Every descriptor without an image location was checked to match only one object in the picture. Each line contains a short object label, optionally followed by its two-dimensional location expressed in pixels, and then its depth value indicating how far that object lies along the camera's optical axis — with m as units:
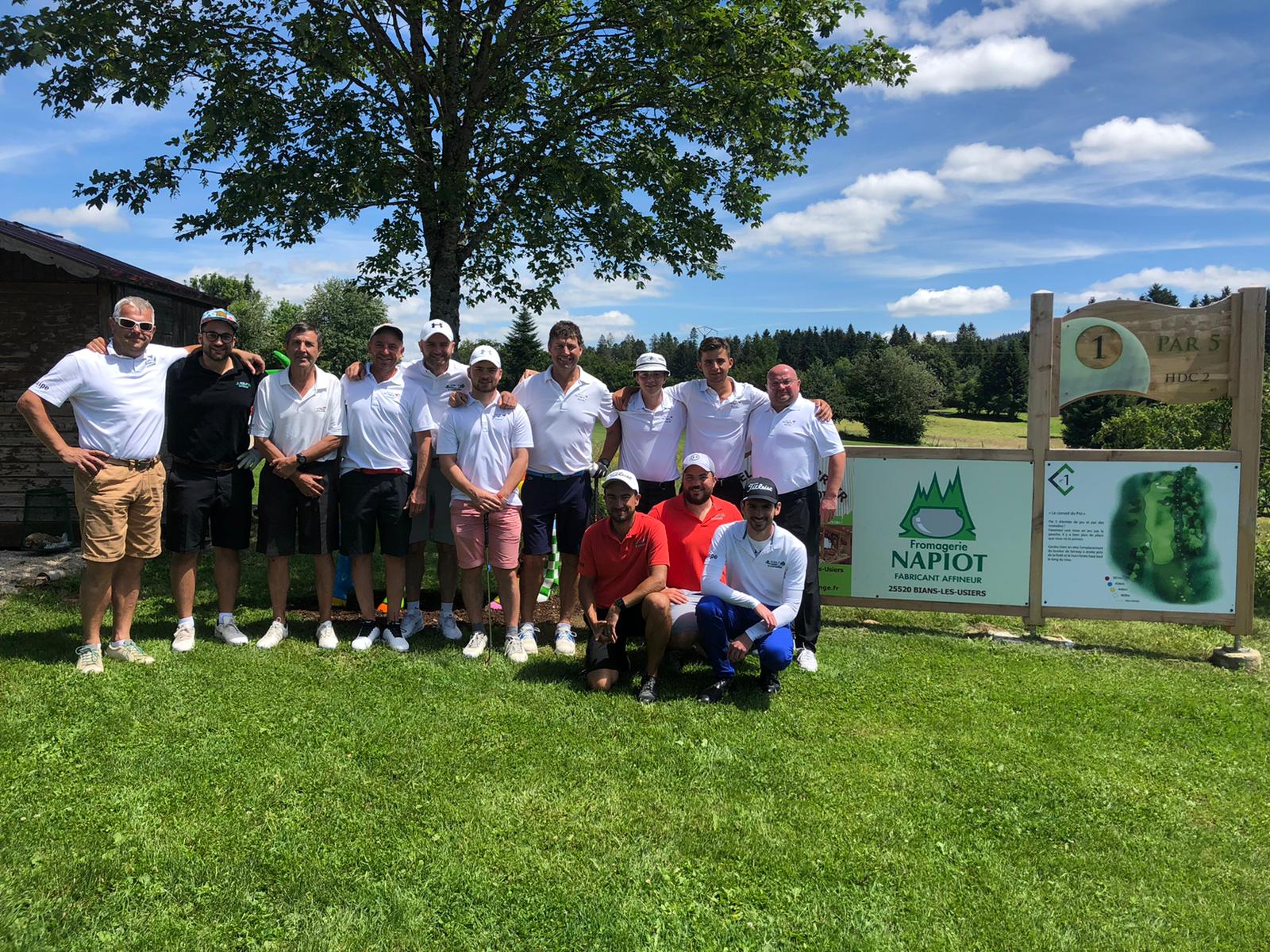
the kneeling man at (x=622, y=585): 5.12
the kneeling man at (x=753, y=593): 4.99
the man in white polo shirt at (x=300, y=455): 5.65
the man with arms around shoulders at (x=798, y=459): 5.96
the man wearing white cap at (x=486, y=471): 5.72
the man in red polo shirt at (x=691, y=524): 5.48
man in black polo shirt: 5.59
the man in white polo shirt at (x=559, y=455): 5.92
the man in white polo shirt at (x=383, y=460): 5.78
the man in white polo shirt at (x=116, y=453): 5.10
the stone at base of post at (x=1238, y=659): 6.32
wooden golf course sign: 6.69
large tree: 7.62
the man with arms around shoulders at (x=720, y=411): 6.05
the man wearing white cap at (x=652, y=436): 6.04
